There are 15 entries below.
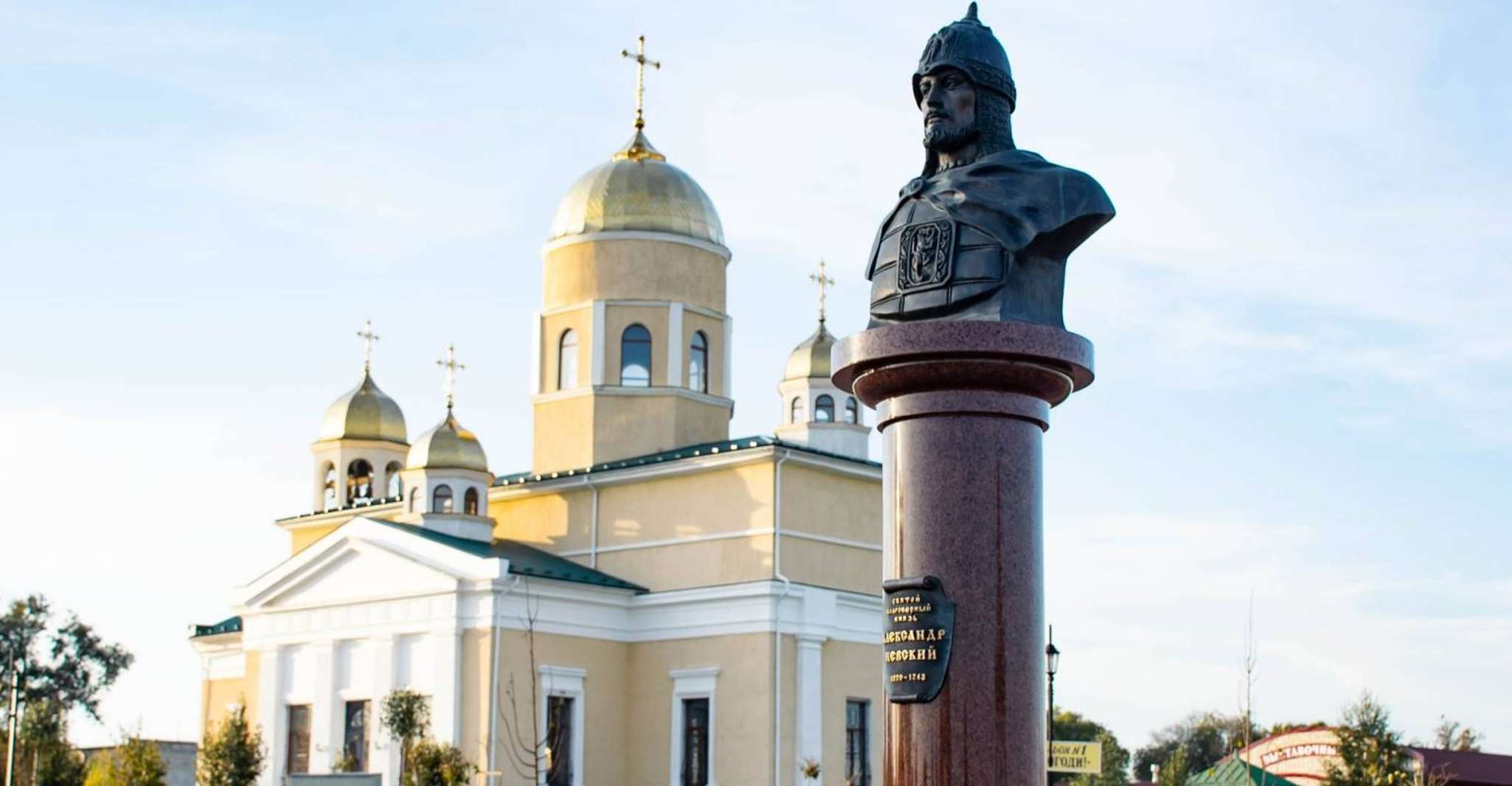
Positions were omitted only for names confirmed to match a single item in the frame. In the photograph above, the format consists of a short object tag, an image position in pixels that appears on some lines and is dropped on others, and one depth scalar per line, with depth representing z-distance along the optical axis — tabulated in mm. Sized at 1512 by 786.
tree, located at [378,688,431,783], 36875
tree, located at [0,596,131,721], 65562
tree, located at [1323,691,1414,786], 33156
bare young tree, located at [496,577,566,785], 36844
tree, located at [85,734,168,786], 40719
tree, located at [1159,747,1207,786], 38625
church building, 37406
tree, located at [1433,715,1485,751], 48875
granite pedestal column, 10203
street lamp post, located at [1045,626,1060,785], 23064
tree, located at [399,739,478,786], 35219
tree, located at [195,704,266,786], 39156
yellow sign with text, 26422
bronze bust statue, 10750
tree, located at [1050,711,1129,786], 49341
